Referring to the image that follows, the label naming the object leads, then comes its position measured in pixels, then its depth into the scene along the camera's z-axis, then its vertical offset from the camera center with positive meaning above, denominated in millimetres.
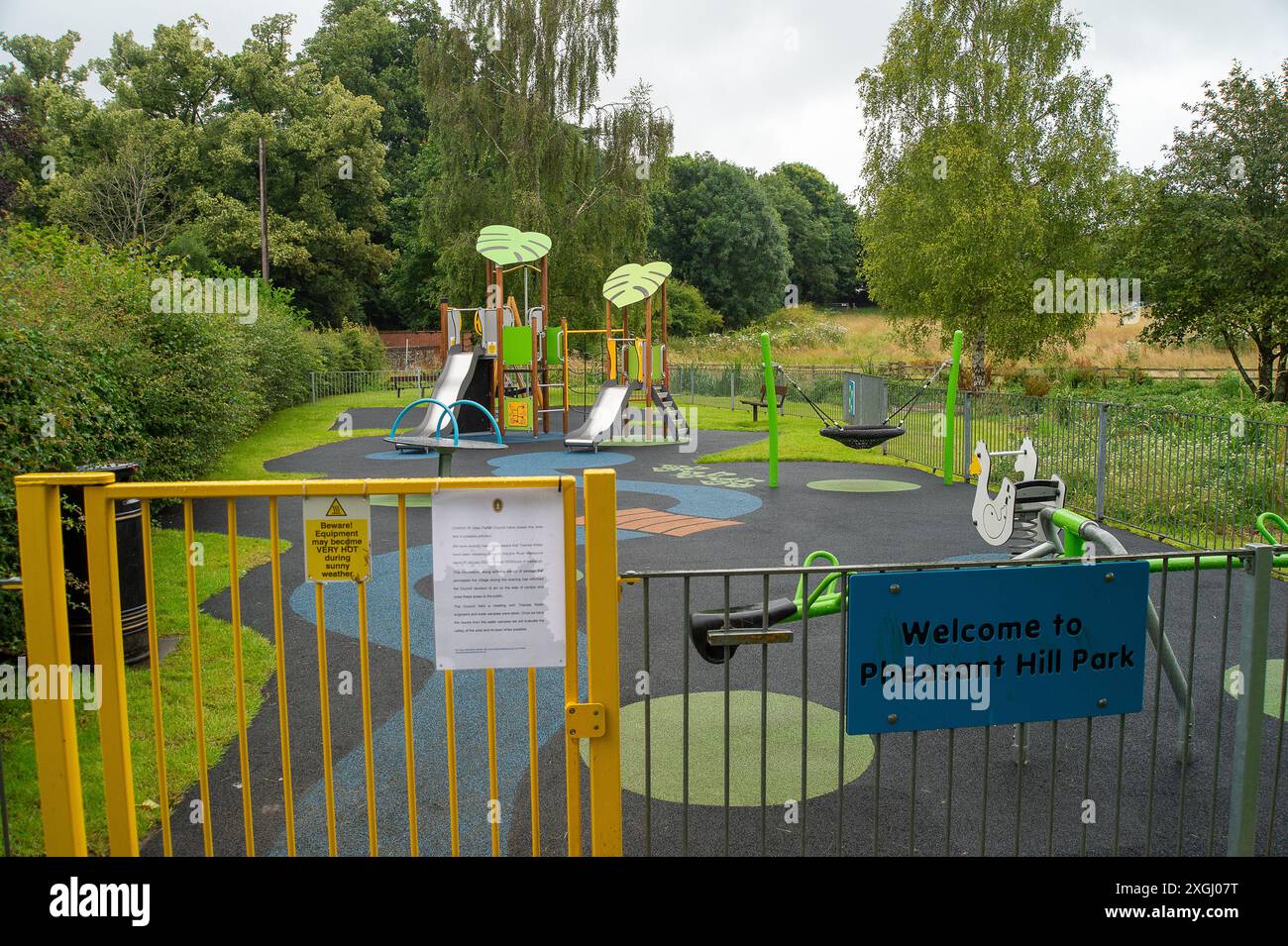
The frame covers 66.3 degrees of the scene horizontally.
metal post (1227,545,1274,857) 3314 -1176
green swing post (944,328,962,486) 14688 -929
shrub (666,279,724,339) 59969 +2897
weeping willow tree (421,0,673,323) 35750 +8187
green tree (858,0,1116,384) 30078 +6008
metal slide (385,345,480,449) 22141 -384
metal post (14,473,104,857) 2869 -785
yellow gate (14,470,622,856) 2896 -843
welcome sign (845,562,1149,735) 3055 -901
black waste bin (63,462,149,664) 5840 -1308
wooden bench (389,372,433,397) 37219 -801
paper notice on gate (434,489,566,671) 2979 -663
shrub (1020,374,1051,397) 29609 -825
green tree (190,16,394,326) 44500 +8756
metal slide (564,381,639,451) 19719 -1170
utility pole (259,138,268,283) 38781 +4877
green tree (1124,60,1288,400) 26500 +3581
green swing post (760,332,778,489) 14180 -784
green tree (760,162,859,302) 77688 +9483
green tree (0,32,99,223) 39062 +9588
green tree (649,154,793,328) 65375 +8068
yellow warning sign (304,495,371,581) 3000 -540
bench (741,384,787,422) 25062 -1127
